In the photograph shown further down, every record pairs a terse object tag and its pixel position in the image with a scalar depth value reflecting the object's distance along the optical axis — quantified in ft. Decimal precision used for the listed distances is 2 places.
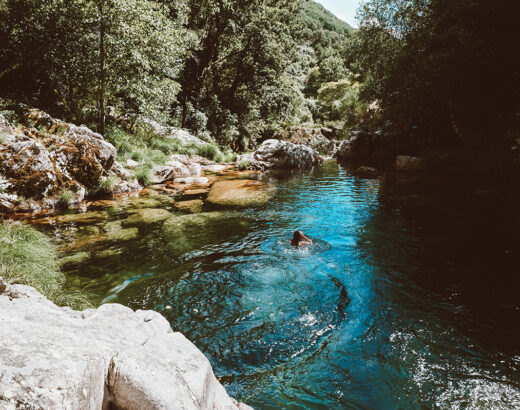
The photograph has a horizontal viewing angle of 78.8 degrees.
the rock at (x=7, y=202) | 34.43
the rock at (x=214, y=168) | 72.27
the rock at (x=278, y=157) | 79.00
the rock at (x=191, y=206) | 40.73
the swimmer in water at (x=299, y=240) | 28.04
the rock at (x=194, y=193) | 48.37
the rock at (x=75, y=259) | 24.50
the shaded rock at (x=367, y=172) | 65.57
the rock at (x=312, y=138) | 117.70
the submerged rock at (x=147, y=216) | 35.28
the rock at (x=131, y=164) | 56.79
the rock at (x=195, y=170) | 65.22
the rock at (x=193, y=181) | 58.59
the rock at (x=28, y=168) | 36.37
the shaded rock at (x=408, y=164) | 67.10
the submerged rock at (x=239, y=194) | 43.83
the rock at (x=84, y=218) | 33.99
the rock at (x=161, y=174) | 57.48
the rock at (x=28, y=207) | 35.55
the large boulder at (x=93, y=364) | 6.38
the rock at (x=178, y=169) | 60.97
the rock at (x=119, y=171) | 50.39
